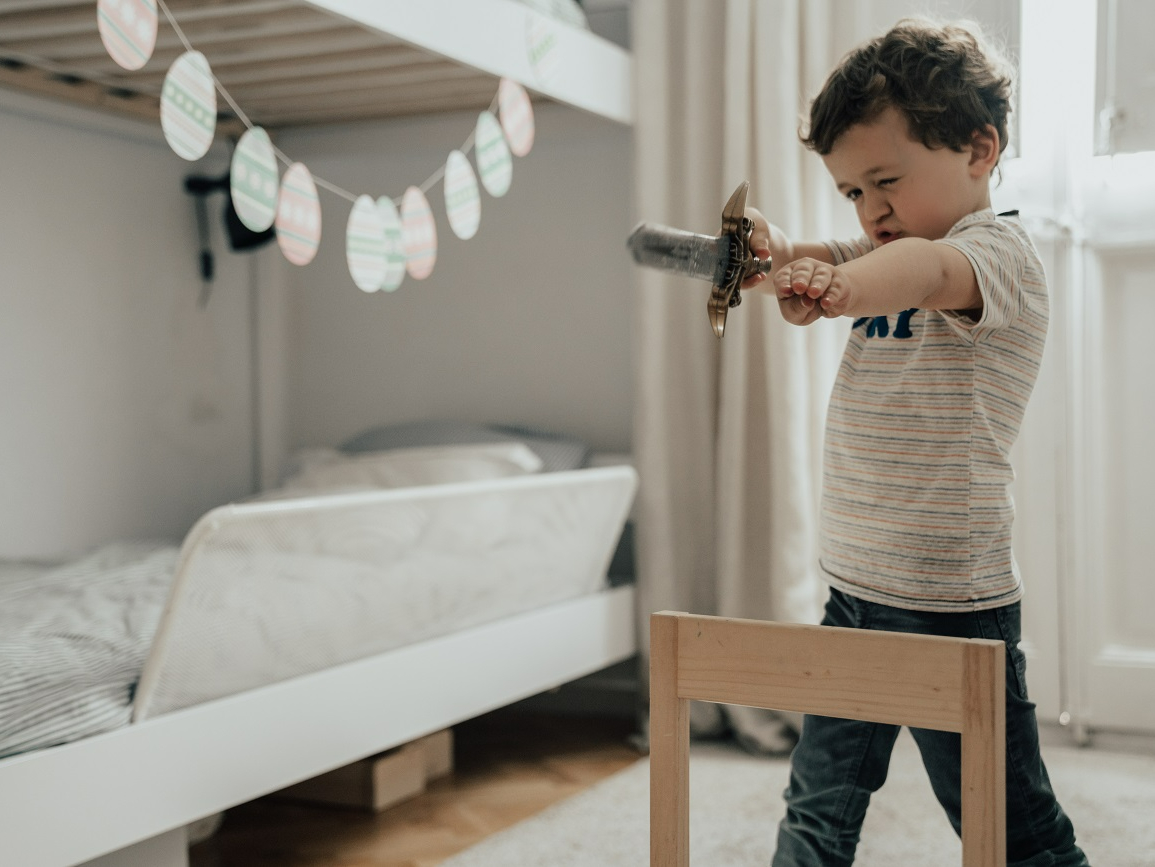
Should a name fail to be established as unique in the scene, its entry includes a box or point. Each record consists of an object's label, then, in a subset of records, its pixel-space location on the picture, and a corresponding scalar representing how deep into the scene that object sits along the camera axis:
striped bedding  1.23
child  1.00
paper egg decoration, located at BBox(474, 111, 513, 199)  2.00
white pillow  2.11
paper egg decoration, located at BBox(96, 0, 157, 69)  1.30
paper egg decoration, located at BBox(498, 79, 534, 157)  2.00
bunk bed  1.29
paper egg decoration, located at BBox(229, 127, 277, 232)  1.55
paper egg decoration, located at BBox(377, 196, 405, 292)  1.88
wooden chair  0.71
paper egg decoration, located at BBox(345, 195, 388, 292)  1.76
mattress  1.28
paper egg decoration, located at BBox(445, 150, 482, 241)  1.97
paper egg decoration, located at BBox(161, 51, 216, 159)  1.39
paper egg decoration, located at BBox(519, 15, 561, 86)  1.97
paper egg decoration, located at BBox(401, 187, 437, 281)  1.93
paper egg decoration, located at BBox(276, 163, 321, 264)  1.68
